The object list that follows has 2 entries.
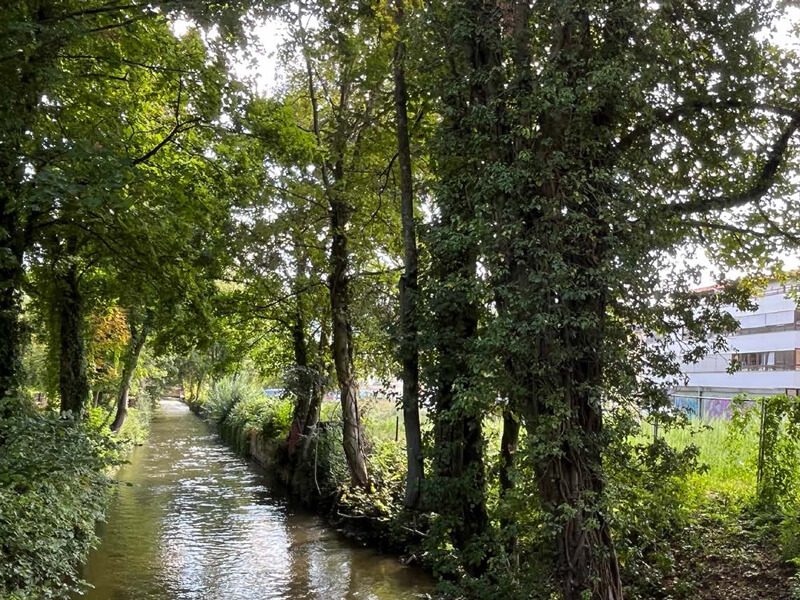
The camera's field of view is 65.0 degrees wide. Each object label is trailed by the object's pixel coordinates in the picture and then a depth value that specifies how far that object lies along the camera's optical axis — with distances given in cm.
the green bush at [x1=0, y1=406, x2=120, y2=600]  602
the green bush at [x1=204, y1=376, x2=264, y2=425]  2606
